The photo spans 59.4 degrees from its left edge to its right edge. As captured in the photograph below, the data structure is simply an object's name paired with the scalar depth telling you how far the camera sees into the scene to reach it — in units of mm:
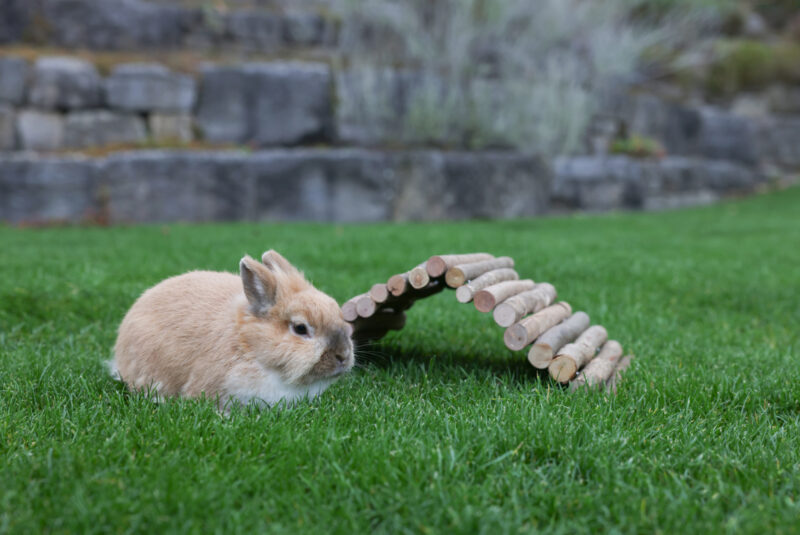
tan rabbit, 2695
